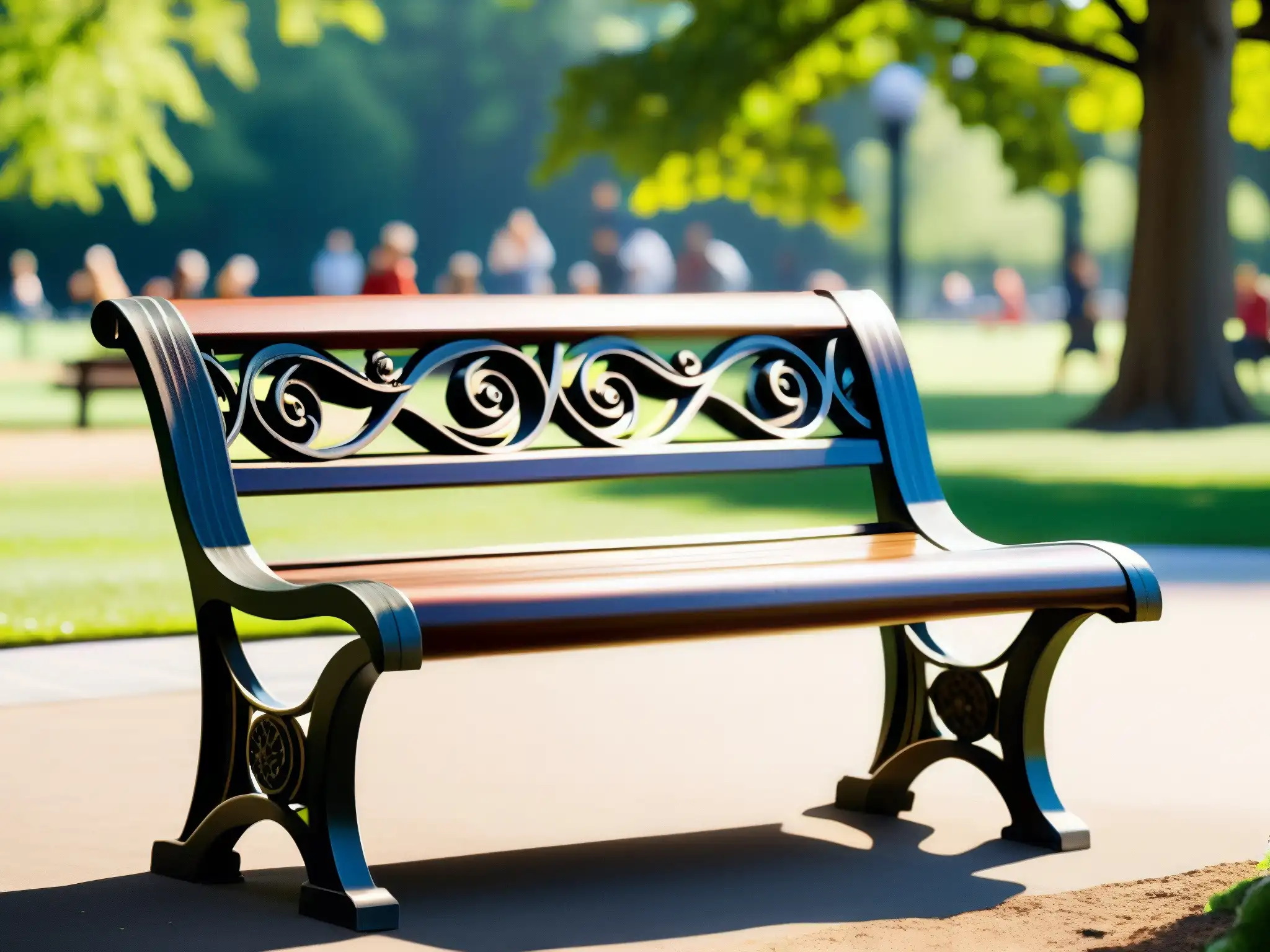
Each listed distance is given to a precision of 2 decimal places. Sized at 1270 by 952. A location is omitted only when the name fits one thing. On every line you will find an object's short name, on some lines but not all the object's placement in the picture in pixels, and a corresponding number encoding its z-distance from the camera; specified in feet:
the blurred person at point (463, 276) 83.51
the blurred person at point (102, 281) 66.30
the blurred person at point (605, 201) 104.37
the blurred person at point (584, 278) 114.83
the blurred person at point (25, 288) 116.88
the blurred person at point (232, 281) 72.38
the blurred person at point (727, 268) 117.67
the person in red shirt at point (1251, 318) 77.25
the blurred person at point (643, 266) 115.24
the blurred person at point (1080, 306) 81.92
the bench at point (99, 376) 58.08
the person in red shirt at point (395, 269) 72.08
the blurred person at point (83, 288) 79.97
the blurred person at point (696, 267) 112.06
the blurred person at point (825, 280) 177.17
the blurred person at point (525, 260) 92.02
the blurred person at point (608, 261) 100.73
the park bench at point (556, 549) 13.04
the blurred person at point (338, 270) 99.30
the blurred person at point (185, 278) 73.46
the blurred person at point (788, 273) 181.78
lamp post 96.63
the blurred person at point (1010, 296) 180.86
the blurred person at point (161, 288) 93.07
